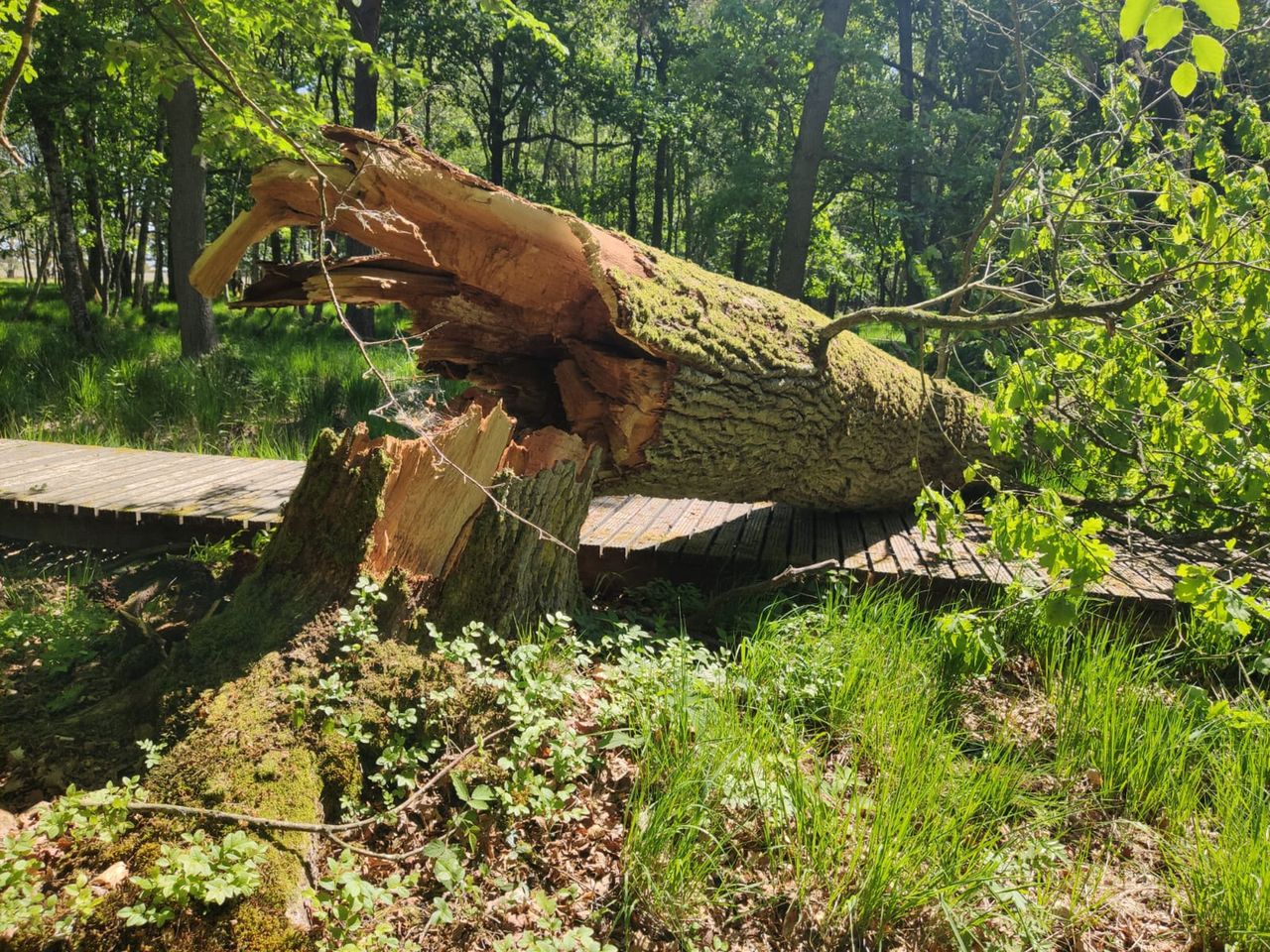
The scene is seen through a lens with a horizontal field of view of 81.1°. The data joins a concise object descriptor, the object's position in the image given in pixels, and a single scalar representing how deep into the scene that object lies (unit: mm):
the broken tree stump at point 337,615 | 1865
